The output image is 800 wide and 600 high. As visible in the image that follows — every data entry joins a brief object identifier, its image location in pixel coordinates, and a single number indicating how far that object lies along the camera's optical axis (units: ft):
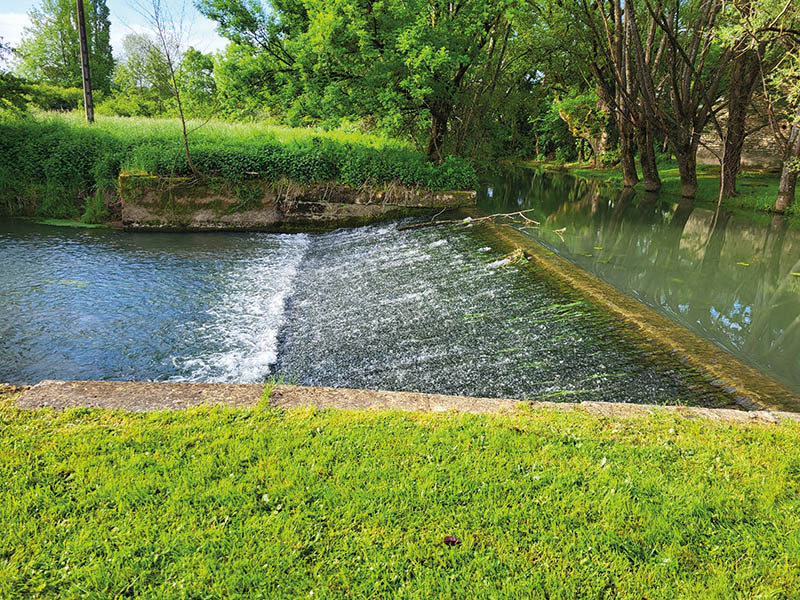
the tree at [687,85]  52.90
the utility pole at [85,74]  56.80
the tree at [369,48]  45.85
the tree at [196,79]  43.01
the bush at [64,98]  102.06
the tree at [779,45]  34.84
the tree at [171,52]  39.52
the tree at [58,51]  129.49
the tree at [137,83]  44.26
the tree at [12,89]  43.77
